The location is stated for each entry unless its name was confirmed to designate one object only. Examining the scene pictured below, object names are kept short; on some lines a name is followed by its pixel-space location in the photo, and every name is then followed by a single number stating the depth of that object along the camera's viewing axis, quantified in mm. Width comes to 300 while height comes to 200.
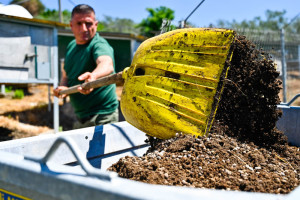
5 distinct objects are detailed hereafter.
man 2775
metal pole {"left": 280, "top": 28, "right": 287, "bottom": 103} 5031
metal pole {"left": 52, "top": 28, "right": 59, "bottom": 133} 4855
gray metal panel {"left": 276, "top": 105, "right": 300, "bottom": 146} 1989
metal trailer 654
